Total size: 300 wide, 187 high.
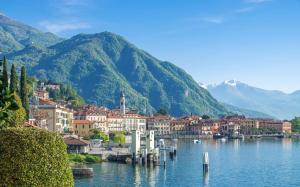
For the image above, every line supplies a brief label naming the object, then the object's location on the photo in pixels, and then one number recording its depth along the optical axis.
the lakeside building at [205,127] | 187.88
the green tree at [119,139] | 114.56
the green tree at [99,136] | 112.06
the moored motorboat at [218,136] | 185.05
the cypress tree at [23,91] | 71.62
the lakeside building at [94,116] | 139.12
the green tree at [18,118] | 47.53
